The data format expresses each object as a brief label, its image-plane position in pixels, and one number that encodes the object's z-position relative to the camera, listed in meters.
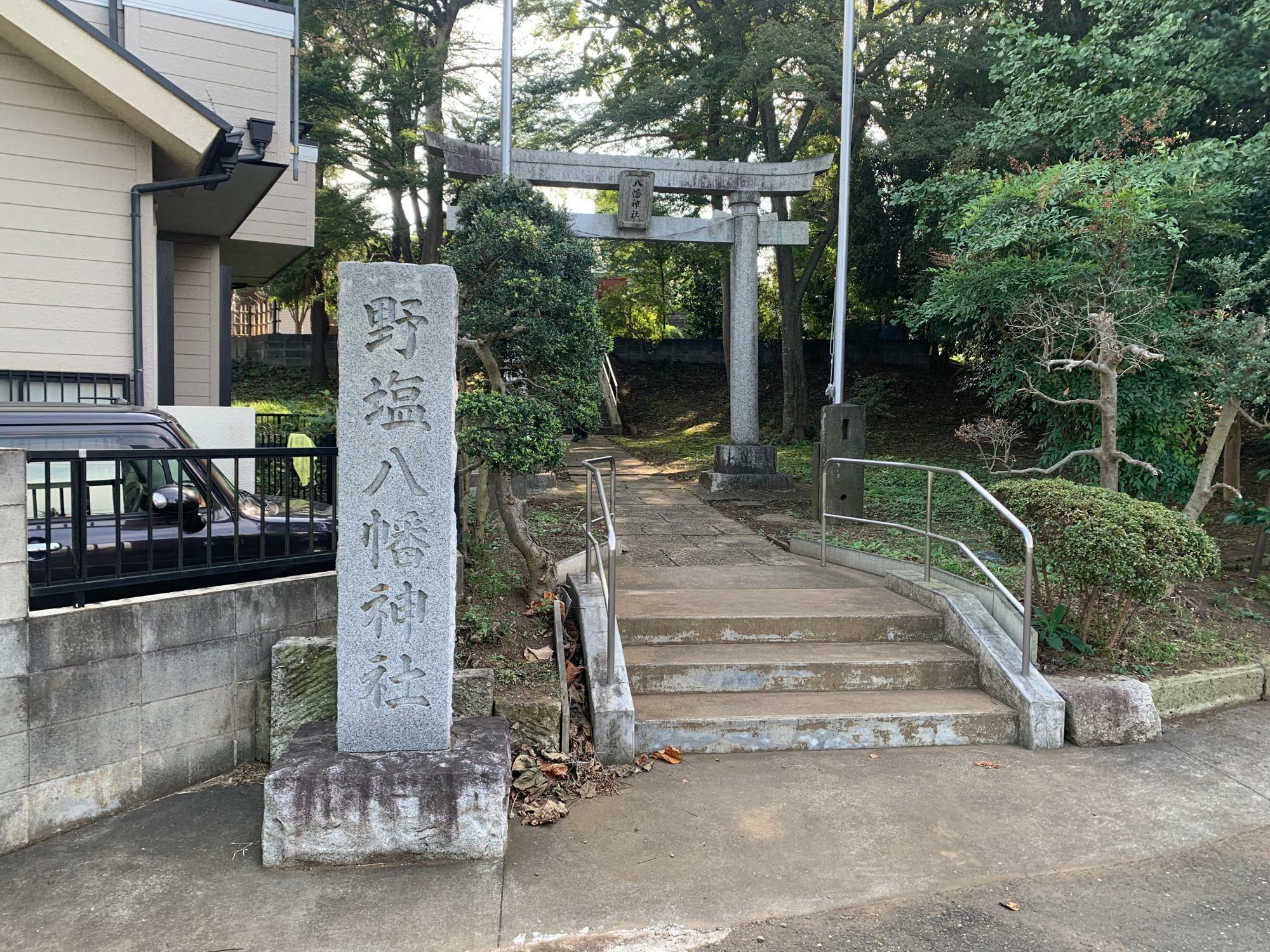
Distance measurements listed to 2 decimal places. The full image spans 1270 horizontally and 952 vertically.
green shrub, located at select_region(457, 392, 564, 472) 5.50
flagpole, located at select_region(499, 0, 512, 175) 10.14
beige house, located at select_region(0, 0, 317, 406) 6.89
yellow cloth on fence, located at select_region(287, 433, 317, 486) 5.84
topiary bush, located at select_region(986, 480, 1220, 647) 5.45
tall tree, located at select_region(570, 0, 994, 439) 14.77
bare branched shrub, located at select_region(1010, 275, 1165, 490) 7.28
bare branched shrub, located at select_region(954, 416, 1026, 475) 8.70
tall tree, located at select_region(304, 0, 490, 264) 18.03
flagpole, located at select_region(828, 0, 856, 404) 10.86
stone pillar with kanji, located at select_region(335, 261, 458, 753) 4.12
